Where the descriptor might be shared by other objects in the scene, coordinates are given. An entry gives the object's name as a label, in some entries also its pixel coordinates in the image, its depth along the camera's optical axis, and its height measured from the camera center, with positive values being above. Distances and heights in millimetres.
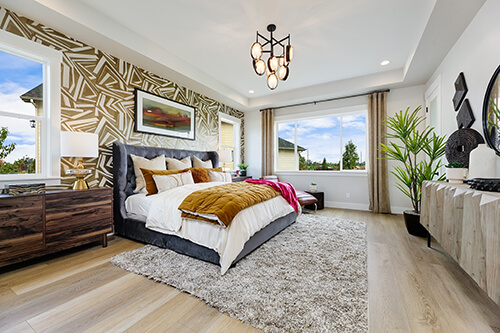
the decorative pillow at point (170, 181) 2912 -195
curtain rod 4574 +1579
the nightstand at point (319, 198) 4773 -708
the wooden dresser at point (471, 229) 1188 -449
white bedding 1978 -600
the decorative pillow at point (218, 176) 3817 -180
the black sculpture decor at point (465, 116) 2371 +570
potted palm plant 2959 -105
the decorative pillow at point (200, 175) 3588 -142
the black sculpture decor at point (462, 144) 2246 +239
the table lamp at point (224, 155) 4770 +257
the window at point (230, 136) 5590 +841
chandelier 2469 +1243
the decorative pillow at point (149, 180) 2895 -178
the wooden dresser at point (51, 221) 1879 -542
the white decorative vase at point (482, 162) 1833 +29
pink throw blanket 3131 -359
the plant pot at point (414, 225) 2980 -836
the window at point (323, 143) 4969 +591
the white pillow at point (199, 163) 4180 +72
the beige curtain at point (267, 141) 5797 +694
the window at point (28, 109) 2307 +667
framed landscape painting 3539 +930
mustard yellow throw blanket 1981 -365
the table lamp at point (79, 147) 2400 +226
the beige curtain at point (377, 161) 4426 +102
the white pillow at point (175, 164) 3582 +47
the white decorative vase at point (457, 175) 2129 -94
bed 2197 -758
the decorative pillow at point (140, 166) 3080 +14
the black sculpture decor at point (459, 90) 2521 +904
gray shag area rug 1383 -966
